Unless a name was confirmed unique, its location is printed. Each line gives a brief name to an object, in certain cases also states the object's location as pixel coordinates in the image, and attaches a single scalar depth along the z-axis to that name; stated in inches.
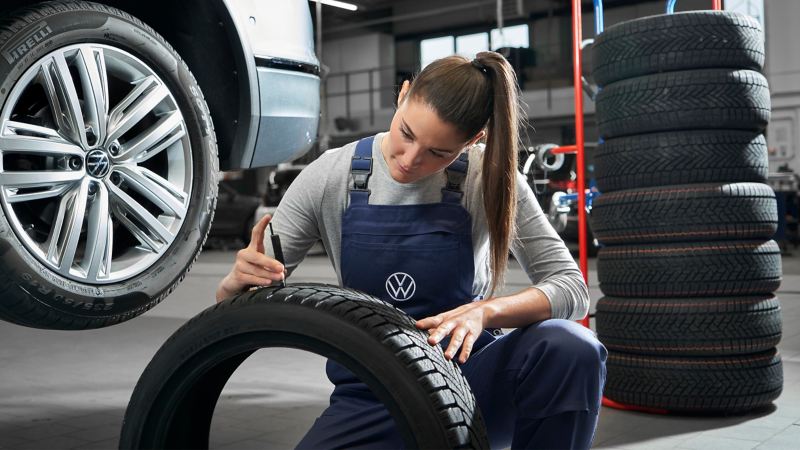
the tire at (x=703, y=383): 104.3
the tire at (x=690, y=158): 104.2
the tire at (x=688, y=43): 103.1
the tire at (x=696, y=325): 104.1
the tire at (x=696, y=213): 103.6
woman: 56.1
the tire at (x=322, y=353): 43.4
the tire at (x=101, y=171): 68.2
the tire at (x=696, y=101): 103.6
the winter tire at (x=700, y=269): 103.6
